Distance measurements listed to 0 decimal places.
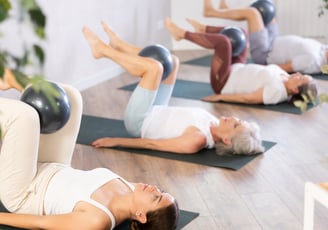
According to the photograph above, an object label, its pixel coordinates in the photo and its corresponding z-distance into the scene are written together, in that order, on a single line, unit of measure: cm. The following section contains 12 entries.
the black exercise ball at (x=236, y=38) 492
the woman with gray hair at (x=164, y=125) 352
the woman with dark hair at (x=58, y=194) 231
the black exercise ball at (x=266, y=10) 586
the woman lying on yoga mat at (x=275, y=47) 574
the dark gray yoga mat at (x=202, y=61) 643
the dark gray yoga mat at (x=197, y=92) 471
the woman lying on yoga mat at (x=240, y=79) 464
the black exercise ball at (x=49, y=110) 251
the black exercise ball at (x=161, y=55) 378
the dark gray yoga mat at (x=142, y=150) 349
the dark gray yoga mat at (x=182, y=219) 263
